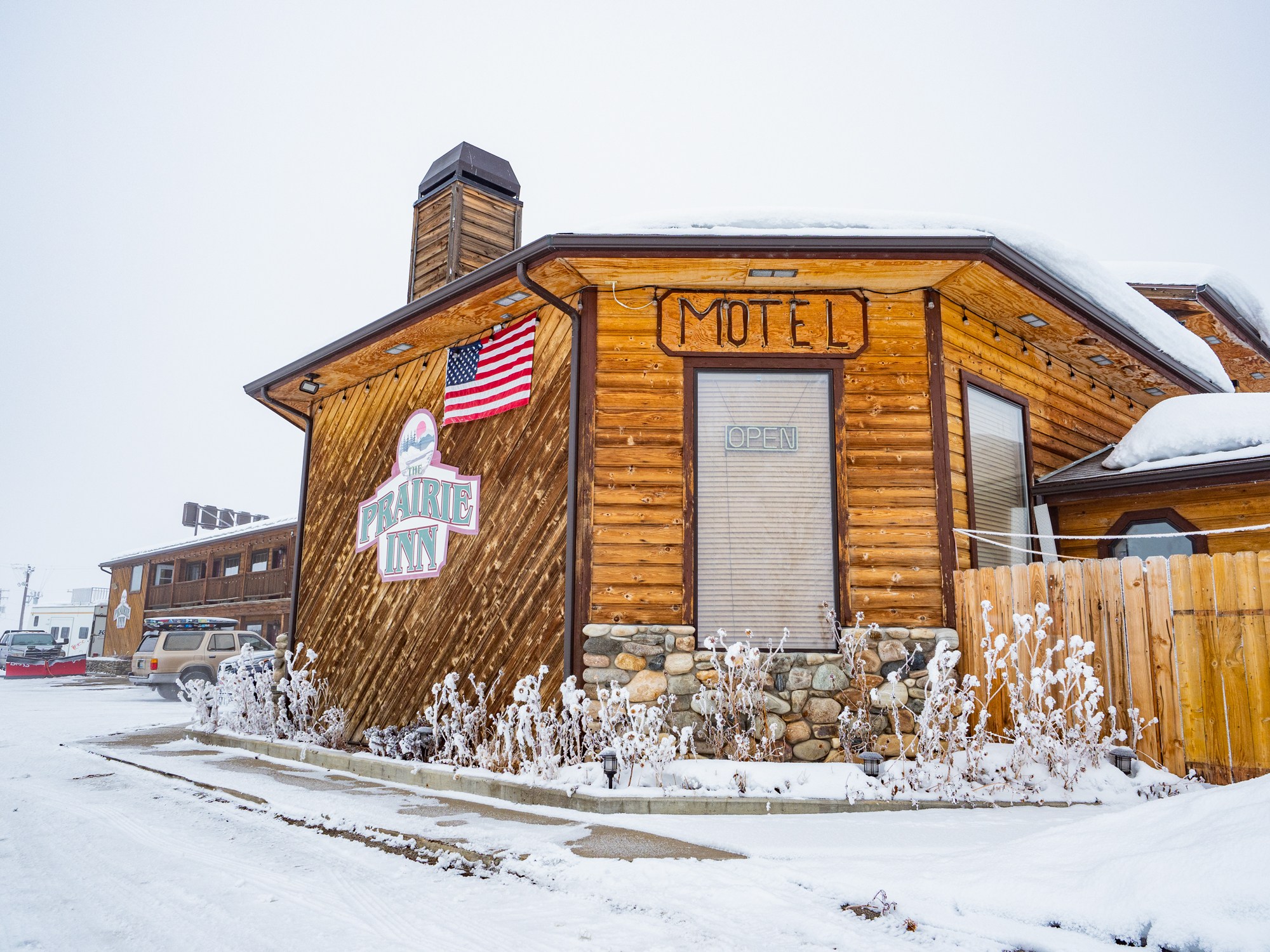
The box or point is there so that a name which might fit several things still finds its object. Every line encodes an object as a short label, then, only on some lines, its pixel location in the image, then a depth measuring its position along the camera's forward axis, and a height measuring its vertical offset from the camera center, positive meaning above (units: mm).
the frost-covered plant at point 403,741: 8328 -1042
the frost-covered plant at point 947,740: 6211 -711
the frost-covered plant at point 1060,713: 6117 -490
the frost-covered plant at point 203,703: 11203 -919
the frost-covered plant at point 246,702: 10344 -849
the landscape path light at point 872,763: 6324 -867
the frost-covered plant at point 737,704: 7066 -528
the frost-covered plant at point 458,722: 7758 -806
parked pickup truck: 28672 -556
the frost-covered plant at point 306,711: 9500 -916
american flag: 8945 +2782
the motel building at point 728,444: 7691 +1880
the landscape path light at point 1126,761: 6141 -800
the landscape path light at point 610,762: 6352 -893
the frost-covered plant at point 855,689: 7230 -393
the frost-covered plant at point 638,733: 6559 -739
